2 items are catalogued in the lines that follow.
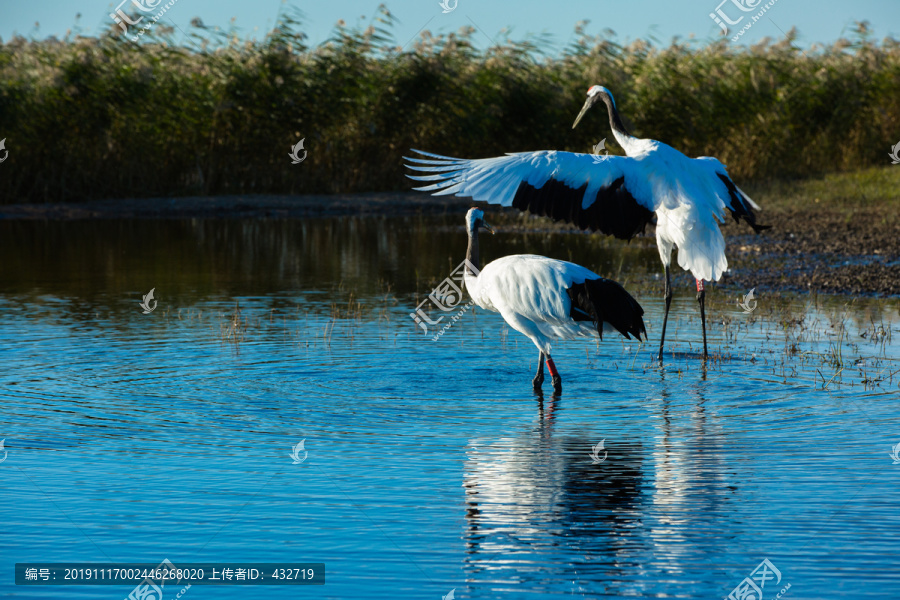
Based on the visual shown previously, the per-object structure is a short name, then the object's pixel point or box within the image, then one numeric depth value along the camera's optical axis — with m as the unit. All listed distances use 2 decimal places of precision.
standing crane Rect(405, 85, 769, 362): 15.25
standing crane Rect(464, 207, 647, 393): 14.73
